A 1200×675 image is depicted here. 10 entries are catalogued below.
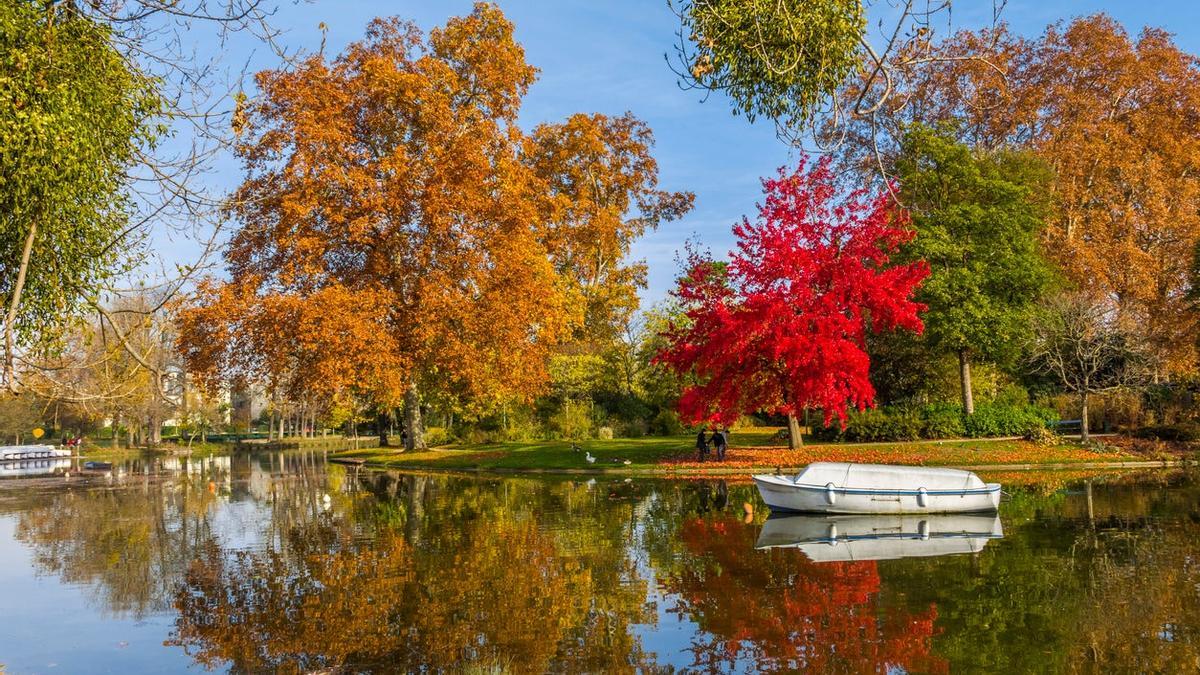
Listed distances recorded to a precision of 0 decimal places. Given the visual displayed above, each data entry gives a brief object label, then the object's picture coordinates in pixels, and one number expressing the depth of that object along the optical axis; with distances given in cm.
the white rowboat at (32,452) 6750
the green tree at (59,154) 848
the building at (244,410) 11181
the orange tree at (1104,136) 4147
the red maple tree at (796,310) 2677
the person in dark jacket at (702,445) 3166
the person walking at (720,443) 3164
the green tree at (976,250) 3281
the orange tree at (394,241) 3334
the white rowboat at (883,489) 1845
